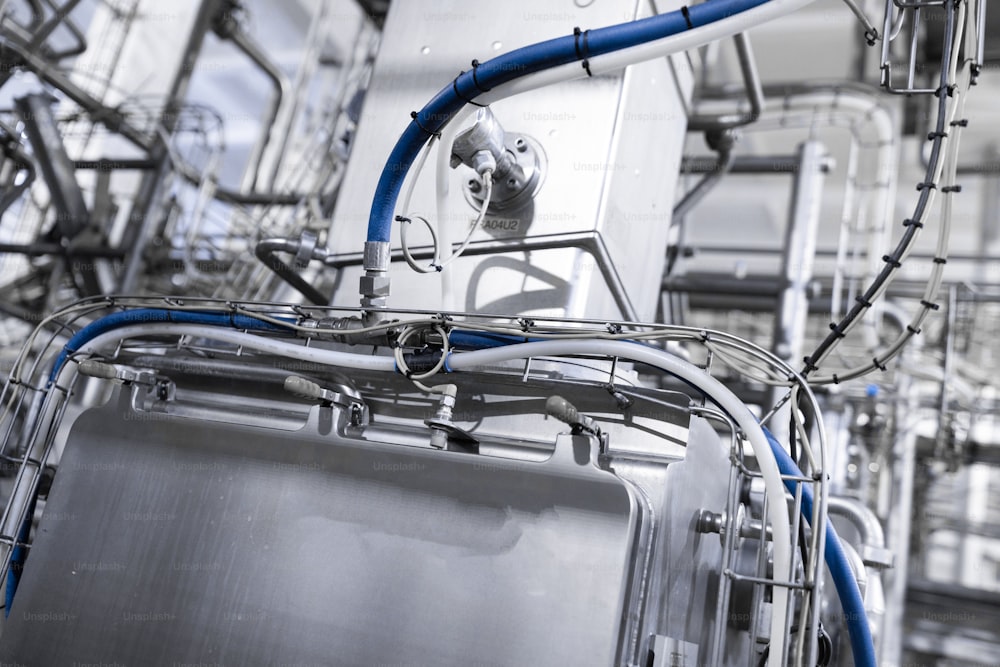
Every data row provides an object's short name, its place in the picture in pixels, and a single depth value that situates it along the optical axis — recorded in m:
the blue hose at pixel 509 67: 1.00
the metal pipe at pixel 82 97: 3.03
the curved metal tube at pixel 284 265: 1.45
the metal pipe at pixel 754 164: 2.75
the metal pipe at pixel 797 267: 2.51
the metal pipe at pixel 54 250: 3.42
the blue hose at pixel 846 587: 1.10
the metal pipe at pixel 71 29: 3.30
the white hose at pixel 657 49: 0.97
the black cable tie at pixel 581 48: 1.01
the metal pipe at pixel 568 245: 1.26
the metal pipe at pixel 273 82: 4.22
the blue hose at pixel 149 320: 1.27
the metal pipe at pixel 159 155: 3.41
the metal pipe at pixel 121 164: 3.59
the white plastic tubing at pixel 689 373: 0.93
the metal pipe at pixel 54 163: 3.23
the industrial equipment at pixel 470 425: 0.96
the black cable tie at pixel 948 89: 1.11
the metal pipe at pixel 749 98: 1.75
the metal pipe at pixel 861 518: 1.50
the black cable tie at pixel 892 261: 1.11
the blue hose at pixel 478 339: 1.11
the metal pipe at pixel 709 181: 2.09
